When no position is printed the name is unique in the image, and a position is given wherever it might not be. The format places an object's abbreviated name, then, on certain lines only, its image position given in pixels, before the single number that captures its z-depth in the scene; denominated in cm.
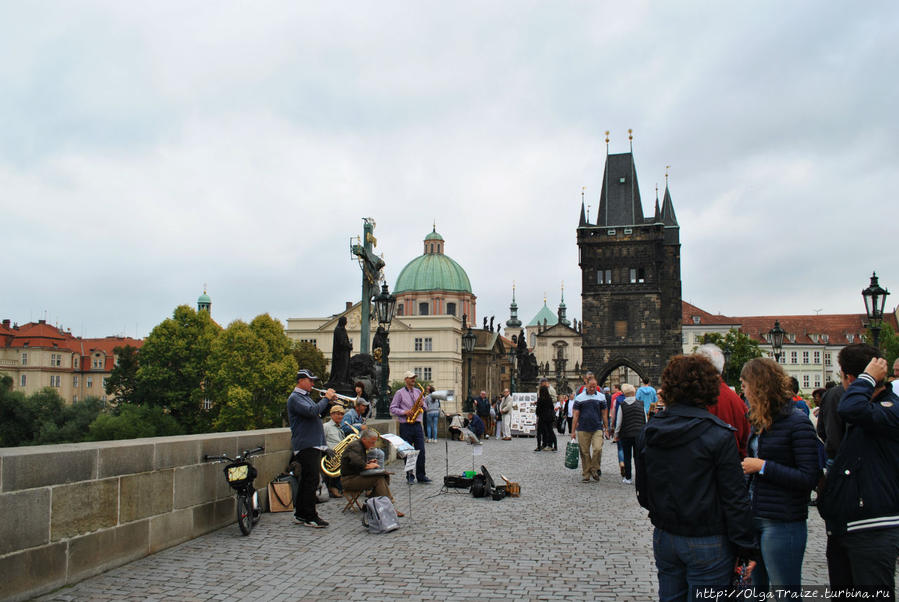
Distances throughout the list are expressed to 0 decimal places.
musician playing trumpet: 886
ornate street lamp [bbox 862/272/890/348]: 1680
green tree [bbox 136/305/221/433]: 5728
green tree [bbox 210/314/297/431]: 5488
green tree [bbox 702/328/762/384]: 5878
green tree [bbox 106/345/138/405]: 6488
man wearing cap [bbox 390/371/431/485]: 1303
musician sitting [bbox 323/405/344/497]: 1102
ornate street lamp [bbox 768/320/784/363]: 2677
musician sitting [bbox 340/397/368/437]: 1125
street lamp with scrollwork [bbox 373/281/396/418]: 2011
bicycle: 823
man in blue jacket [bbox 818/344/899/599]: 408
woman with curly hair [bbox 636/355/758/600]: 366
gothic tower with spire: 6712
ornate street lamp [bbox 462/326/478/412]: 3111
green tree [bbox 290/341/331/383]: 7044
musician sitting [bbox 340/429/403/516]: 921
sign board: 2861
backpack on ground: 855
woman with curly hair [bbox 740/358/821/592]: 414
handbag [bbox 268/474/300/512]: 979
